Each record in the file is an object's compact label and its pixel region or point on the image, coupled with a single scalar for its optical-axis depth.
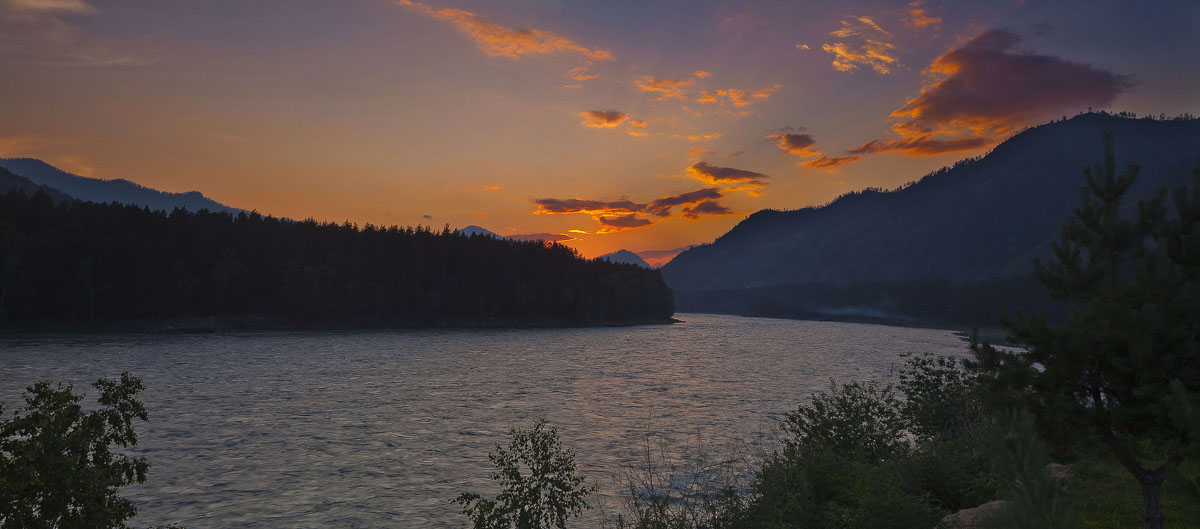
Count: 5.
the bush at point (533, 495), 11.02
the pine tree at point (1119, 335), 9.72
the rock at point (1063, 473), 16.05
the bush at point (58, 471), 7.17
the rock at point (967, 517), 10.50
